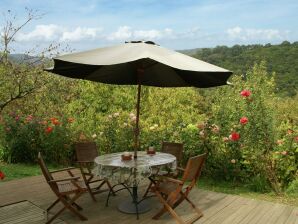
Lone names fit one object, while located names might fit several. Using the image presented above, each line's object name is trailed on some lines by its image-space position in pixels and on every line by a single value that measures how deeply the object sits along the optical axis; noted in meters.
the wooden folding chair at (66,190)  4.46
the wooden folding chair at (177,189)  4.39
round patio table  4.63
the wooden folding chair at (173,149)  5.80
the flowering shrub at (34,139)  8.23
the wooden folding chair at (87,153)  5.72
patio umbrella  4.08
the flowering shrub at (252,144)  6.13
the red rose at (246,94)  6.41
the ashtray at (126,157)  5.02
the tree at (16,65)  8.91
